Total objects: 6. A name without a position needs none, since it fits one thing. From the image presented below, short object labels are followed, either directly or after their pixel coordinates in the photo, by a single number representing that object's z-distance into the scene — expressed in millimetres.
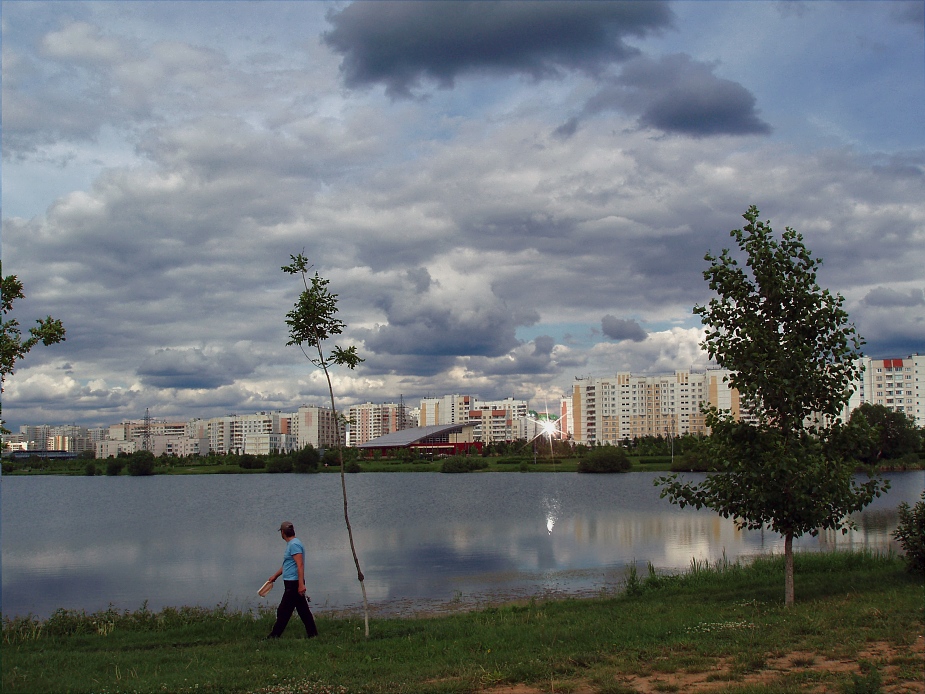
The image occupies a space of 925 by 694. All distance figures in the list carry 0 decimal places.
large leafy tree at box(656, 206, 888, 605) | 13008
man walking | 12938
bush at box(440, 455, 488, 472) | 112812
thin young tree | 13141
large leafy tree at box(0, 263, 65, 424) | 12312
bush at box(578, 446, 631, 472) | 101250
